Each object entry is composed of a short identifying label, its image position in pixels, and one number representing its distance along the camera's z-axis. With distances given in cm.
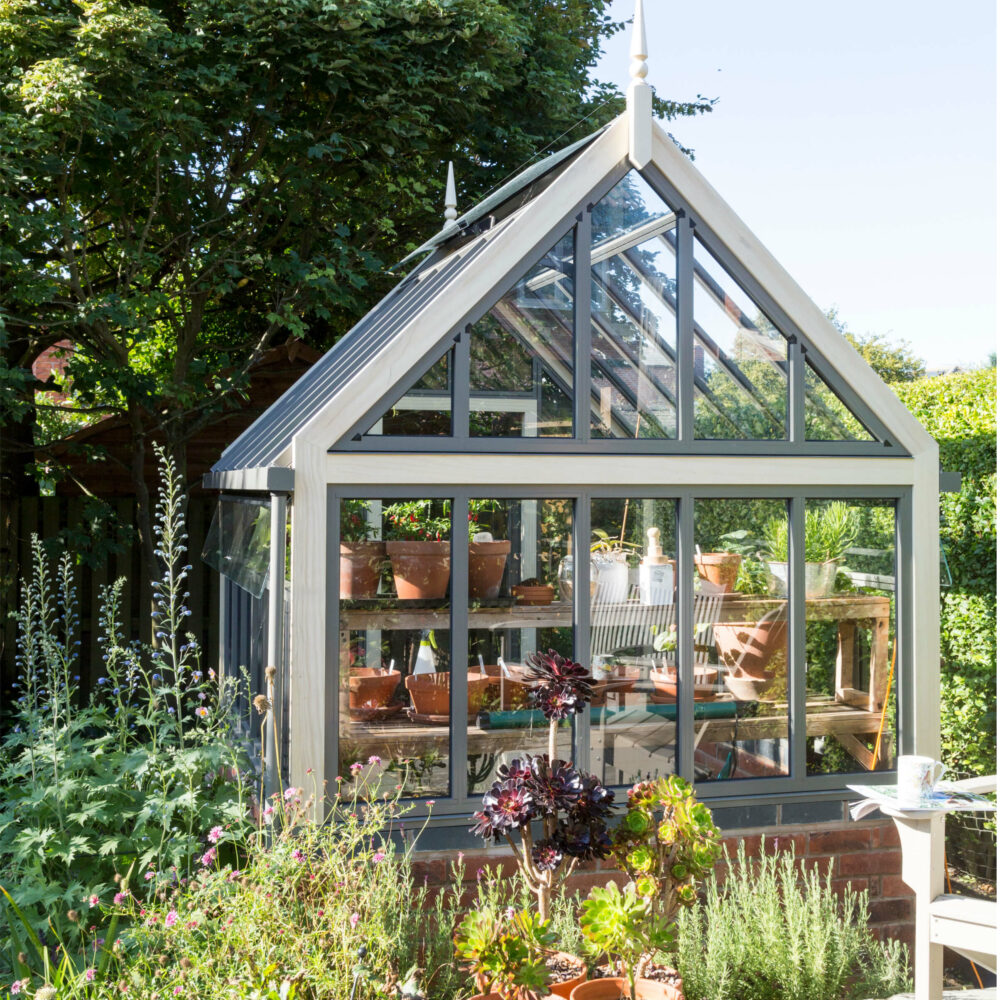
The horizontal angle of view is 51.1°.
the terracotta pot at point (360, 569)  479
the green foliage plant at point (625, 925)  311
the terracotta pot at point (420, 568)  489
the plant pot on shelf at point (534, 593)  498
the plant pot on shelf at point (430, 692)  487
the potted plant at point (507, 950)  303
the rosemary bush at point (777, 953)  378
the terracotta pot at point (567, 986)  338
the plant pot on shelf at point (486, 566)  492
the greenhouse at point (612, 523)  476
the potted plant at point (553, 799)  319
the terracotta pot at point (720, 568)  519
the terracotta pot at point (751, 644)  524
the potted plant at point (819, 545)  530
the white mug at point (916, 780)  347
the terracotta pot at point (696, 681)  514
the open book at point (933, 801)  338
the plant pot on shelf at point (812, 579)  531
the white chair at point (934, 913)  332
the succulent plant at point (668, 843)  337
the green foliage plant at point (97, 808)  412
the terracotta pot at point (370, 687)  479
